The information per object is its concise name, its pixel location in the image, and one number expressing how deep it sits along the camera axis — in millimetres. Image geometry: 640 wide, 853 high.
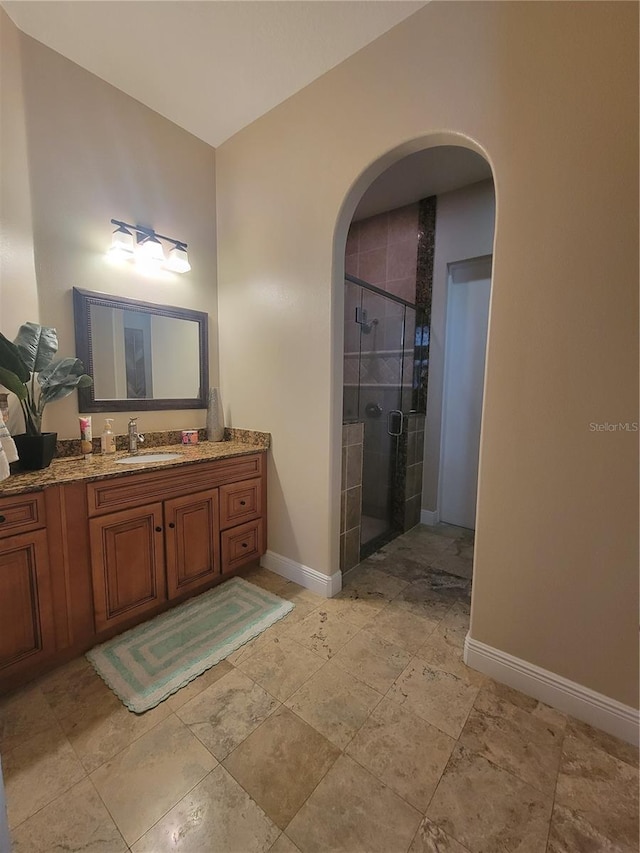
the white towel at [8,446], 1104
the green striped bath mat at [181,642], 1425
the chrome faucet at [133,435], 2064
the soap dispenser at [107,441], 1990
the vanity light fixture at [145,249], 2010
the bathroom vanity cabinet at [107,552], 1359
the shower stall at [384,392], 2816
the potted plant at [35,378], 1514
